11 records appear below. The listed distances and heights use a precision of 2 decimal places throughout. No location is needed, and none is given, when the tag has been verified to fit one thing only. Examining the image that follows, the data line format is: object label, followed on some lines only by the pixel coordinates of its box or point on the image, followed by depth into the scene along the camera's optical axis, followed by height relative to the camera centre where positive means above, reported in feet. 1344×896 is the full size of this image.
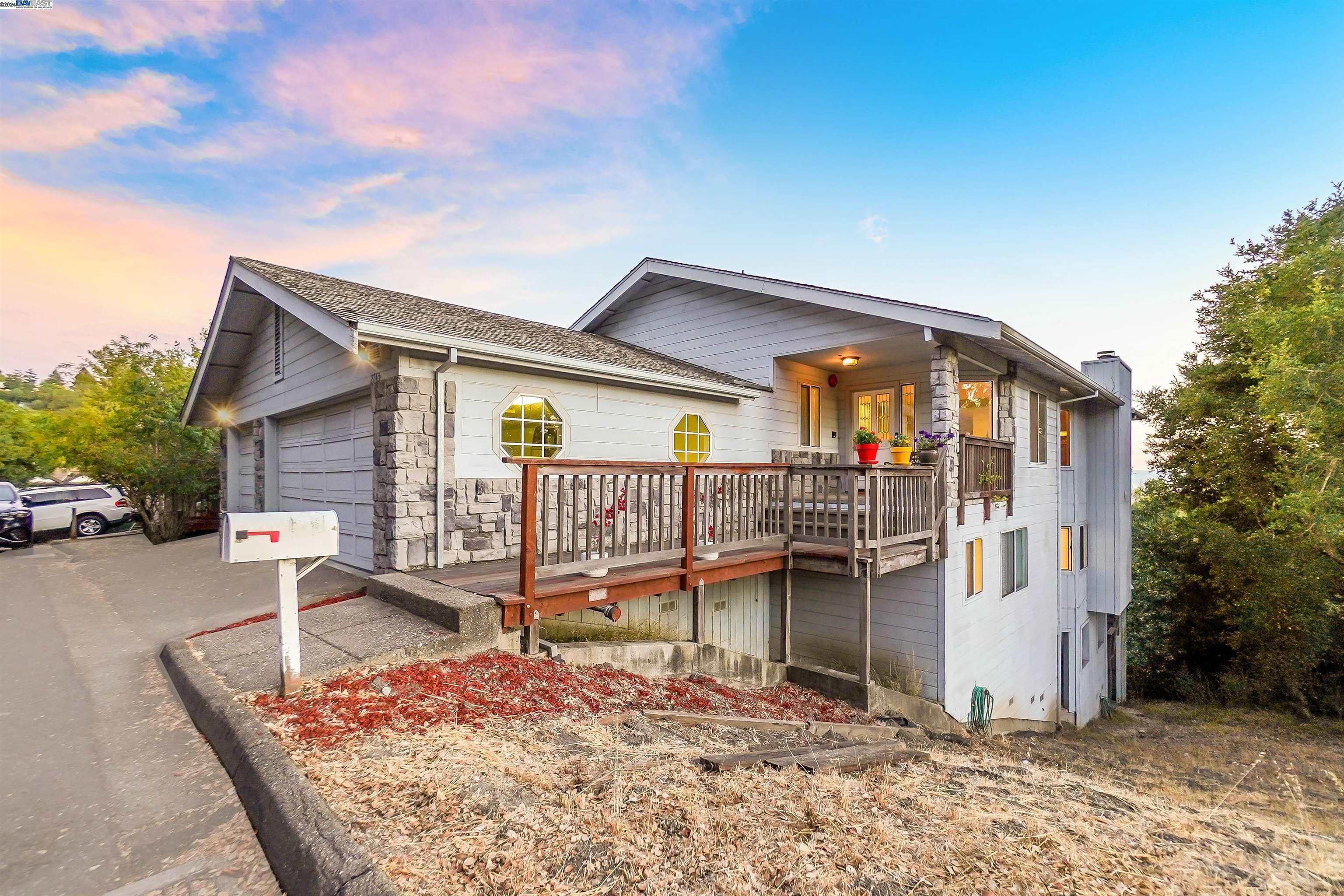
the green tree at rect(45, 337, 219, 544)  45.98 +1.14
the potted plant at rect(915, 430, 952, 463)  25.02 +0.31
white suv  47.01 -4.55
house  19.58 -0.13
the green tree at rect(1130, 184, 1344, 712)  41.70 -4.07
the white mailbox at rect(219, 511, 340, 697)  9.93 -1.70
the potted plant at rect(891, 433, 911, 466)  25.38 +0.10
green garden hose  28.14 -13.36
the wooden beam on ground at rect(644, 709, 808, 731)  13.30 -6.93
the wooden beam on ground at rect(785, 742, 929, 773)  10.91 -6.45
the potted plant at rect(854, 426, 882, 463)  21.90 +0.28
